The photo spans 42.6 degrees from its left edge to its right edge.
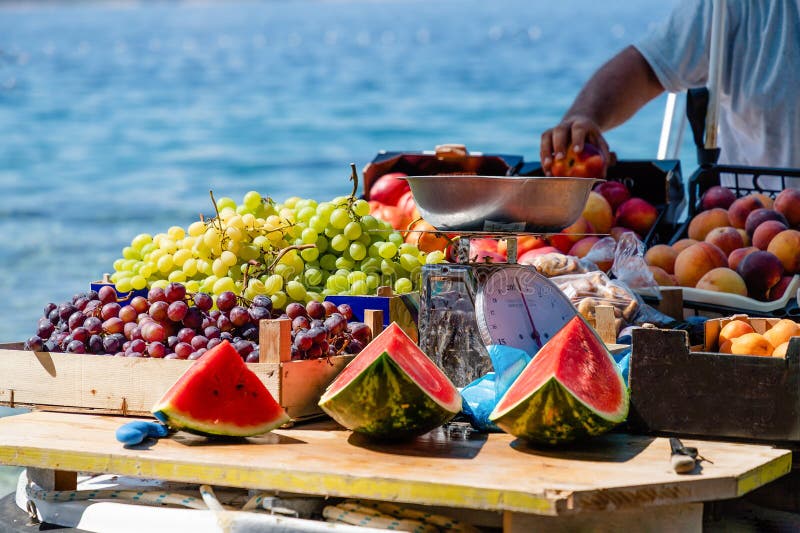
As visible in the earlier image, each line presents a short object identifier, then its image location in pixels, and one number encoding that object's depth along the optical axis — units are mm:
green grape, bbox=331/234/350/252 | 3016
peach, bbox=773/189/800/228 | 3834
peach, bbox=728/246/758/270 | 3604
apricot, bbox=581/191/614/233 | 4012
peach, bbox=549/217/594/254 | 3809
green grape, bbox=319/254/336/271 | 3064
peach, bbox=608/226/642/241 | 3875
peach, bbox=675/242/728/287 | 3576
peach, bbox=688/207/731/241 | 3879
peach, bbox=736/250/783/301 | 3484
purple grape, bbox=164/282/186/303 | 2594
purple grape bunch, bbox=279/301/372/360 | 2439
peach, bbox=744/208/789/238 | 3777
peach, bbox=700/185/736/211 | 4020
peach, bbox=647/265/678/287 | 3570
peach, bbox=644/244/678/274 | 3695
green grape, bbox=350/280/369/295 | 2891
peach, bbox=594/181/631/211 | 4180
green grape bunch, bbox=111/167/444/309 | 2934
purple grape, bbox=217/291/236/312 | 2578
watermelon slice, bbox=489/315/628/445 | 2049
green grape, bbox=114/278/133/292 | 2954
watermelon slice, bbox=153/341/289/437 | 2217
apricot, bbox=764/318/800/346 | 2375
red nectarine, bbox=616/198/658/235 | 4070
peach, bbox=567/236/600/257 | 3732
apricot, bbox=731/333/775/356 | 2338
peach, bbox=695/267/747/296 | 3445
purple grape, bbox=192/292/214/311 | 2613
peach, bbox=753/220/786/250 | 3684
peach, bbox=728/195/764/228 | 3868
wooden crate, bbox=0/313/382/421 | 2373
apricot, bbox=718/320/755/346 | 2422
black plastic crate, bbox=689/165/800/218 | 3840
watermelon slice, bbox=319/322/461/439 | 2096
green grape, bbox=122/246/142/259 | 3243
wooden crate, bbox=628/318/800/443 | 2146
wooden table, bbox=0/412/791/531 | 1863
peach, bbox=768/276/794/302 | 3508
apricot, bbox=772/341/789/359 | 2274
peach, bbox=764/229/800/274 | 3582
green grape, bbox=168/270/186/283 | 3041
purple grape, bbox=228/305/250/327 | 2537
